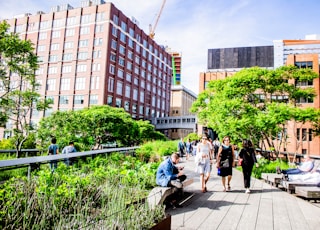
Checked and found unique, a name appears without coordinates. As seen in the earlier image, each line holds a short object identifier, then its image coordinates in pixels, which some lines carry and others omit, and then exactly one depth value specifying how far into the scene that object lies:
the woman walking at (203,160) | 8.29
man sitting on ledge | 6.16
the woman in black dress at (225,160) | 8.17
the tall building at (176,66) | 181.50
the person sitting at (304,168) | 9.30
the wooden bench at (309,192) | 7.24
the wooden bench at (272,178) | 9.54
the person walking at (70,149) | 11.26
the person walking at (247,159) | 8.29
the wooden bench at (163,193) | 5.22
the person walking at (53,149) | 11.11
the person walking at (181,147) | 21.91
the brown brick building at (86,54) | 55.59
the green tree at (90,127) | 24.33
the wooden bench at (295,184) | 8.24
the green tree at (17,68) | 15.13
